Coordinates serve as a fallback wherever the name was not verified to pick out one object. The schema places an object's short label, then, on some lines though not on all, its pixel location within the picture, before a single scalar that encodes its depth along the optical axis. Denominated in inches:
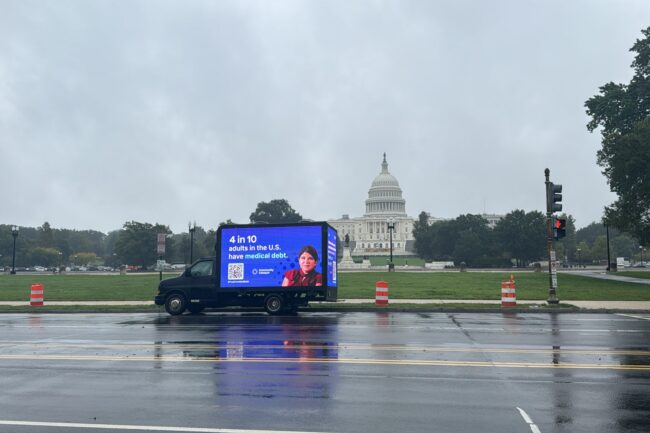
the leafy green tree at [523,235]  4330.7
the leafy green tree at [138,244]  4163.4
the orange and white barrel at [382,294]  927.0
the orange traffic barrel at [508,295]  905.5
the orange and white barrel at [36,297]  1011.9
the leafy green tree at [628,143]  1611.7
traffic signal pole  930.7
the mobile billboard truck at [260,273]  871.1
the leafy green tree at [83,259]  6181.1
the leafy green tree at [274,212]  6392.7
